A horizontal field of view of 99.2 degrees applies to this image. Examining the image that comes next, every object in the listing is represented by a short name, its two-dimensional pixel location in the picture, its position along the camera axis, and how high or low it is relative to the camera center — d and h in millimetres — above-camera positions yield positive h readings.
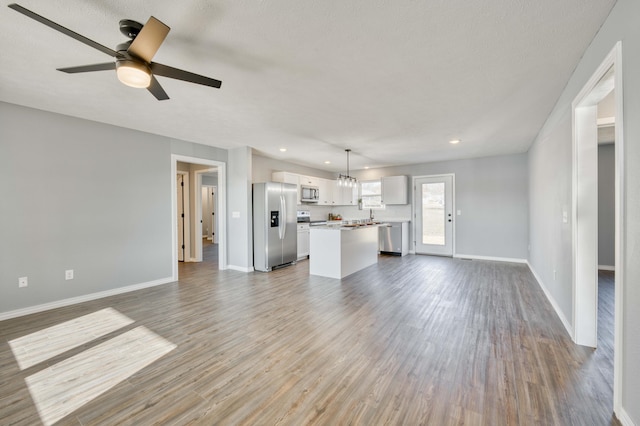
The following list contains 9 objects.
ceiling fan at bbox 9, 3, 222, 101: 1645 +1056
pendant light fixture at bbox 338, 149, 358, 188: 5773 +673
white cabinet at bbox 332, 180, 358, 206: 8430 +523
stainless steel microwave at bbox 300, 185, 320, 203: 7082 +494
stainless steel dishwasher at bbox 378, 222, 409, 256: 7195 -717
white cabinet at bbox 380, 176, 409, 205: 7480 +613
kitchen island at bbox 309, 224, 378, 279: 4859 -717
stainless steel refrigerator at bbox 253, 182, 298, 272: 5594 -280
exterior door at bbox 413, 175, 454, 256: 7043 -104
